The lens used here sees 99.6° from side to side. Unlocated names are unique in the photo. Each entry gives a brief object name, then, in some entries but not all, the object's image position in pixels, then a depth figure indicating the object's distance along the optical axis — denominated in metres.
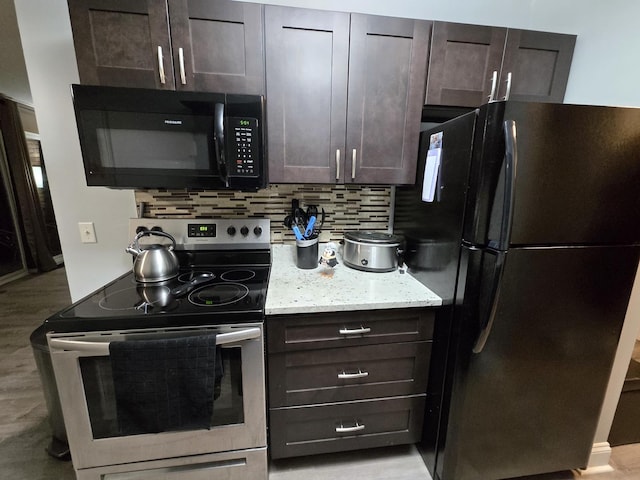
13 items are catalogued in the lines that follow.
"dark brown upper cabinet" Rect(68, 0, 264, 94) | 1.06
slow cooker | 1.38
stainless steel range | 0.92
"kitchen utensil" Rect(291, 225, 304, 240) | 1.40
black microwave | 1.06
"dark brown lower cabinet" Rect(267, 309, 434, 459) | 1.12
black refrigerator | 0.89
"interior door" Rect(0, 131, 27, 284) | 3.60
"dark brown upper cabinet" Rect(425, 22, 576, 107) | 1.22
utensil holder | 1.41
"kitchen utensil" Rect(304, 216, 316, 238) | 1.43
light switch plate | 1.51
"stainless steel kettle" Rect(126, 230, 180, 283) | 1.24
